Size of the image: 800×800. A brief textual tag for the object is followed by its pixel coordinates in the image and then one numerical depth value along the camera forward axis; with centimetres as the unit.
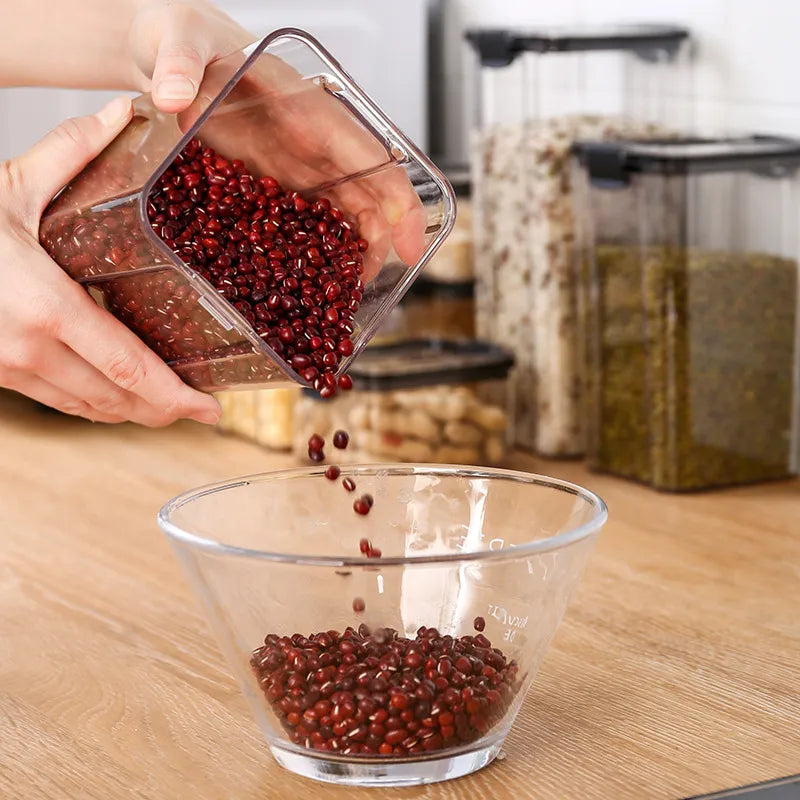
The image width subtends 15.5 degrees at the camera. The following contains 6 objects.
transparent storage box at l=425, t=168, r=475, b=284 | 163
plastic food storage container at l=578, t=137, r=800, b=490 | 145
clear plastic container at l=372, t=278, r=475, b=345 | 167
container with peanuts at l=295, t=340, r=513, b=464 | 151
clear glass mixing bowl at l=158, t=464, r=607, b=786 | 105
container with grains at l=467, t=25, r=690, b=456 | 154
